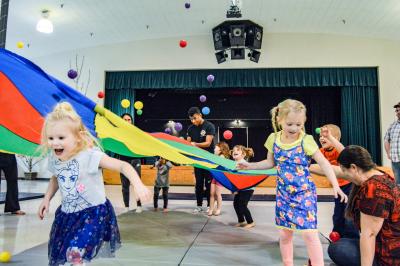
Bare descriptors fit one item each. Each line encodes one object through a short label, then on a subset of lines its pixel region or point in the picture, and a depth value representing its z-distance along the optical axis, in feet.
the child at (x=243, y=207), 9.74
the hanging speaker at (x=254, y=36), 23.17
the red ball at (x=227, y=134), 16.38
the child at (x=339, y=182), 6.65
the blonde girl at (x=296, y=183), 5.23
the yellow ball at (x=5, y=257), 5.98
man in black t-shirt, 11.97
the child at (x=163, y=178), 12.52
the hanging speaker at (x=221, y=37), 23.44
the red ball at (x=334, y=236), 6.94
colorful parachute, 5.99
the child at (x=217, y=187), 11.86
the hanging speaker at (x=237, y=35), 22.74
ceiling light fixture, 19.42
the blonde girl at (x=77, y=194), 4.09
